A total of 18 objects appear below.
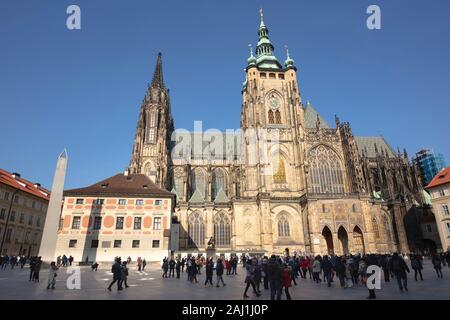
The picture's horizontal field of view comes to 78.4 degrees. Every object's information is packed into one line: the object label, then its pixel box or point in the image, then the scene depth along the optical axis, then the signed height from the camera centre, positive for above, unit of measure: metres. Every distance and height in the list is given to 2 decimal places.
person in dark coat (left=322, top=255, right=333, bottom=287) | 13.17 -0.74
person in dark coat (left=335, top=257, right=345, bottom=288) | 12.48 -0.77
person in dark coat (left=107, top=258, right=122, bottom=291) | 11.70 -0.72
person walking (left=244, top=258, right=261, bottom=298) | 10.55 -0.89
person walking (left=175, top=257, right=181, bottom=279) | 18.37 -0.97
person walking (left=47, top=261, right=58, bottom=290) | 12.20 -0.91
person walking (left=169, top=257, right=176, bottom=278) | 19.64 -0.71
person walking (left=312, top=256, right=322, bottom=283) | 14.45 -0.88
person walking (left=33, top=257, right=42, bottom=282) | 14.77 -0.73
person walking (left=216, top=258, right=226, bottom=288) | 13.07 -0.66
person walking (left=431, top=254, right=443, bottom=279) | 14.38 -0.58
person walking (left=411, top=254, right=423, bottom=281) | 13.88 -0.56
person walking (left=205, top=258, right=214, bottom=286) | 13.75 -0.79
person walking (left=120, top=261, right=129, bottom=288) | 11.87 -0.78
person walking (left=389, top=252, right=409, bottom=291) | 10.70 -0.61
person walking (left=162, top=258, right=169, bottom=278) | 18.43 -0.78
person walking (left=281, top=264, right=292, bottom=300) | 9.29 -0.91
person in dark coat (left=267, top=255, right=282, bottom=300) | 8.81 -0.77
